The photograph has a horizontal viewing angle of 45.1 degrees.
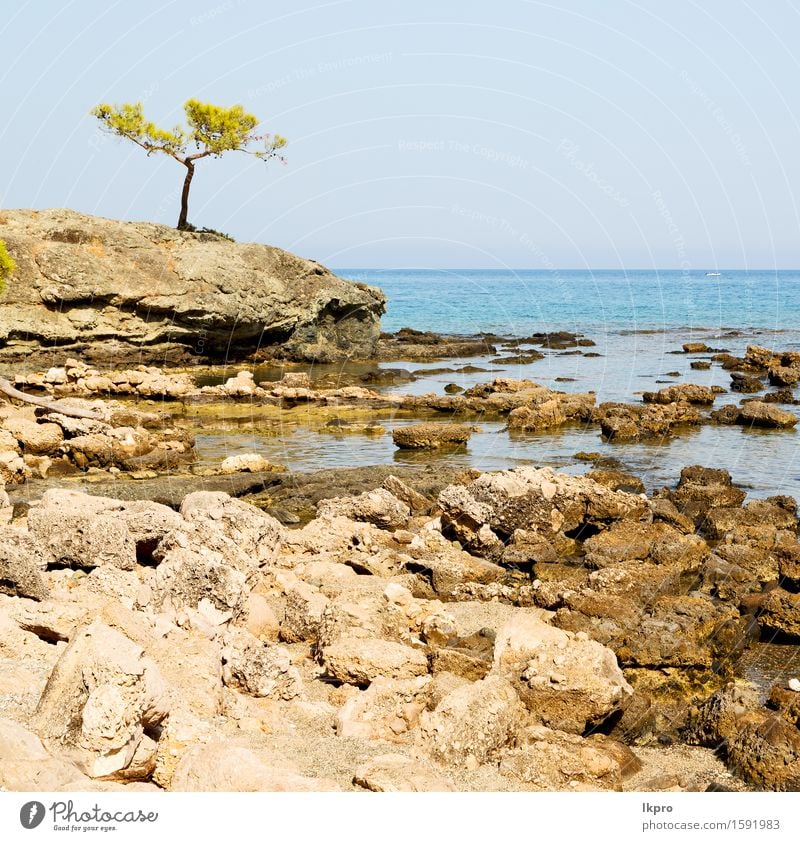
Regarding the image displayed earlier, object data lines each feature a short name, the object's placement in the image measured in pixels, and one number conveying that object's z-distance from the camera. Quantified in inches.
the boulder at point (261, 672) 375.9
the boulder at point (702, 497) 743.7
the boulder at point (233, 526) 521.7
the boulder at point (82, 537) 478.9
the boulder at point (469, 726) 334.6
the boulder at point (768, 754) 334.0
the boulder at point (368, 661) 394.9
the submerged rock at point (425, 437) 1045.8
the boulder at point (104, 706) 280.5
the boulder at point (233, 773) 269.3
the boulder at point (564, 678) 376.8
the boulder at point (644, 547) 600.2
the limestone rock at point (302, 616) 451.2
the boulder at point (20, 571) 416.5
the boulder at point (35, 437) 895.7
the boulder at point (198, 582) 441.7
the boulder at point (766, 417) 1184.8
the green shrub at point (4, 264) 1255.5
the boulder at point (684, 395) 1378.0
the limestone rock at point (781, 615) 491.8
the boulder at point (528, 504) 645.9
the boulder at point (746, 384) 1534.2
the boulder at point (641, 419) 1128.2
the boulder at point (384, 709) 349.1
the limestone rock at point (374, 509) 673.6
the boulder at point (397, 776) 287.1
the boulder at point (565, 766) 325.1
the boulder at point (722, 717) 371.6
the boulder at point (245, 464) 857.5
